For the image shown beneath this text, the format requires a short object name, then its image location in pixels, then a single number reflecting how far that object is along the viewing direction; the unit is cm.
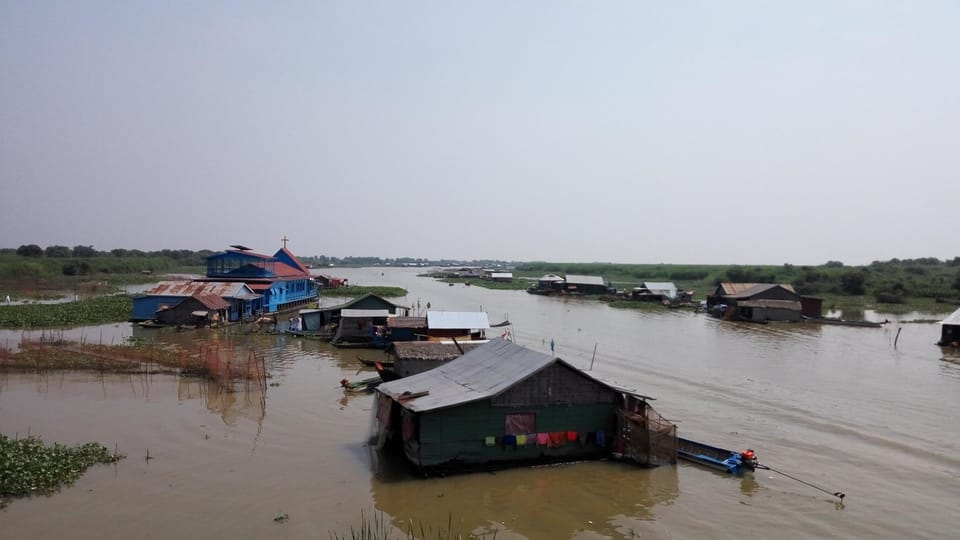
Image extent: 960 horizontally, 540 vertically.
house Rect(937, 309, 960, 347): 3366
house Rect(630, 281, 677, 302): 6094
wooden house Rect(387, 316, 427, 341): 2864
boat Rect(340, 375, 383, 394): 2098
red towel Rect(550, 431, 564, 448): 1328
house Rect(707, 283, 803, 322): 4522
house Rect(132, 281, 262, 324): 3688
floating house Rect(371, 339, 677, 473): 1259
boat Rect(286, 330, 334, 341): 3247
